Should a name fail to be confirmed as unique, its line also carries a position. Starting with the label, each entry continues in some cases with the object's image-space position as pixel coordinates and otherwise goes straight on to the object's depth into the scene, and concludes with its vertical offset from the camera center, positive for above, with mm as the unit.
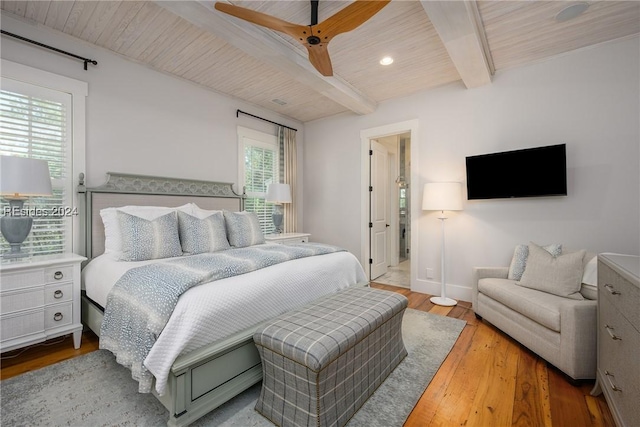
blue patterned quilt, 1515 -474
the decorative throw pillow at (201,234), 2750 -181
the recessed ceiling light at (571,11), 2252 +1657
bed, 1460 -609
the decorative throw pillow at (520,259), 2830 -471
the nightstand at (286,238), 4026 -330
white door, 4707 +118
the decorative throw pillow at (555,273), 2340 -524
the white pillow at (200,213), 3149 +37
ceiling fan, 1712 +1283
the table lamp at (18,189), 2105 +225
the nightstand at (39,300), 2027 -628
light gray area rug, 1590 -1135
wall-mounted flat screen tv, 2967 +453
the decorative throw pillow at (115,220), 2590 -28
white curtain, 4852 +824
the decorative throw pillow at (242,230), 3131 -157
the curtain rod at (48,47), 2369 +1544
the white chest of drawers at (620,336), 1263 -638
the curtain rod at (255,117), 4177 +1550
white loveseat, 1906 -833
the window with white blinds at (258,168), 4281 +766
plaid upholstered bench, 1446 -818
